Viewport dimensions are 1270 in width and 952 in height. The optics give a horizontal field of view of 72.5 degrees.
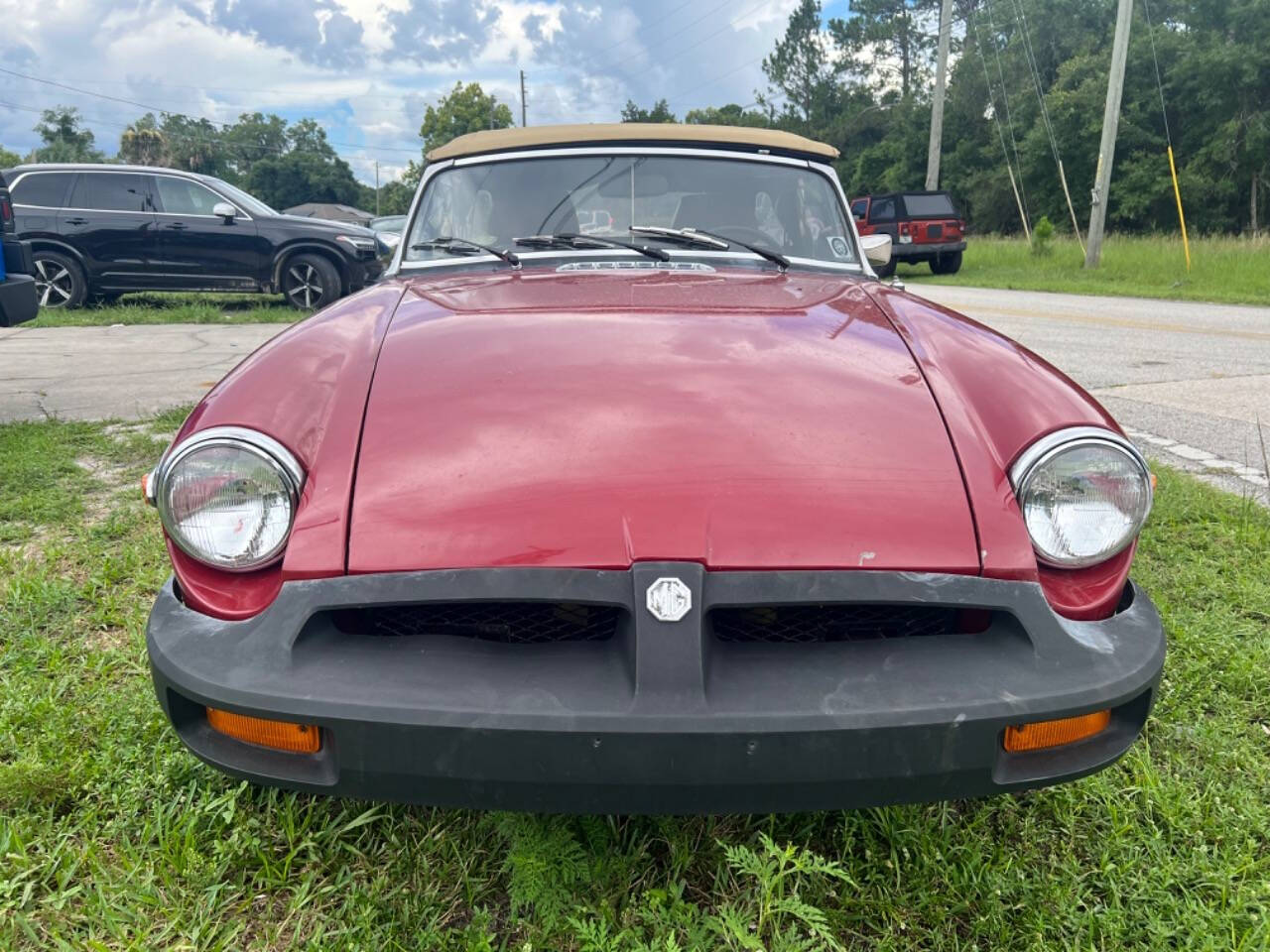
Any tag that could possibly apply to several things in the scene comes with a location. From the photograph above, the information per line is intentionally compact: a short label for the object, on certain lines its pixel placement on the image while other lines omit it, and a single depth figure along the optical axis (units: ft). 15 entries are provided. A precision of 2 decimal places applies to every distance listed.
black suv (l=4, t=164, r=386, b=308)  31.37
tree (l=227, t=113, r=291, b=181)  273.54
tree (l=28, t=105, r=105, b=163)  223.92
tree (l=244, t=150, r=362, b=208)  258.98
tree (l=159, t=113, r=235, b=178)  257.14
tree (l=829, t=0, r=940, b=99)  178.40
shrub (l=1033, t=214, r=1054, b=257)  65.46
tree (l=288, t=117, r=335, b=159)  294.46
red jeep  59.82
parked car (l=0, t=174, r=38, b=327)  14.99
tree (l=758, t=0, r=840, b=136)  190.80
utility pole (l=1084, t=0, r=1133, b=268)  50.39
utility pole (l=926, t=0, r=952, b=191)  72.95
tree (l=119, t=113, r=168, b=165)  201.57
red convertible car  4.12
